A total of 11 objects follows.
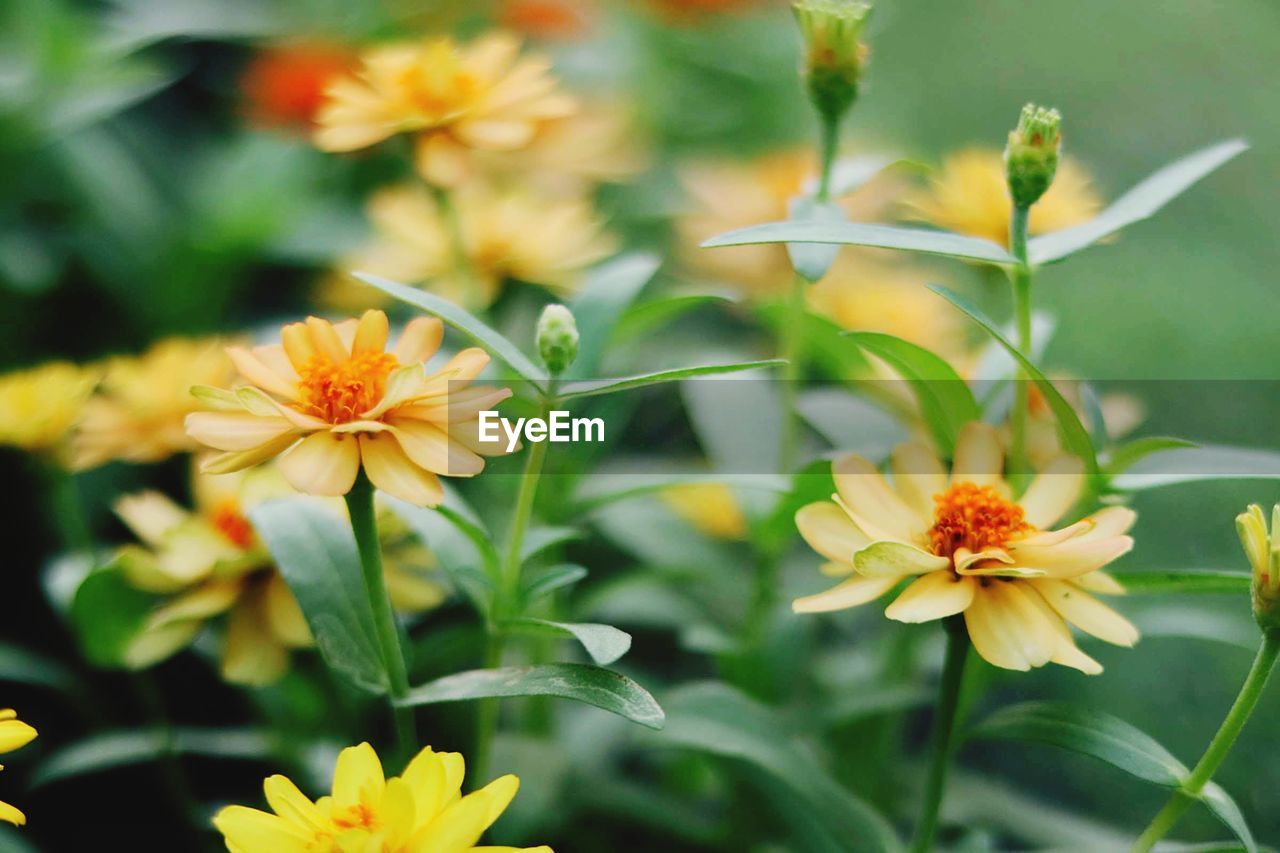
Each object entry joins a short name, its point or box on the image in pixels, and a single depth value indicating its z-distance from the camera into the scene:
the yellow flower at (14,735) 0.38
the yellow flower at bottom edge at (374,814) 0.38
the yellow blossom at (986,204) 0.50
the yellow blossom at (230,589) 0.44
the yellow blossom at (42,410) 0.48
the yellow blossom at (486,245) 0.53
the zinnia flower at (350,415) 0.40
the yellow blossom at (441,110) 0.47
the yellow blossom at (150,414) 0.48
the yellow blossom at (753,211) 0.58
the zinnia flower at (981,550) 0.39
